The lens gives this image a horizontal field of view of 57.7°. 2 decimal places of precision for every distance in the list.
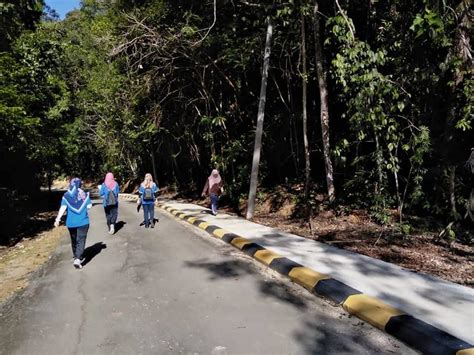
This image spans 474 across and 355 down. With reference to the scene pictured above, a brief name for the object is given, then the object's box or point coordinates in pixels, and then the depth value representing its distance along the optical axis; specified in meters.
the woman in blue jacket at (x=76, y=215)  7.70
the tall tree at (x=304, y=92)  10.59
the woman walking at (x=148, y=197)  12.04
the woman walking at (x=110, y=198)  11.68
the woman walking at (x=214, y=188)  13.54
